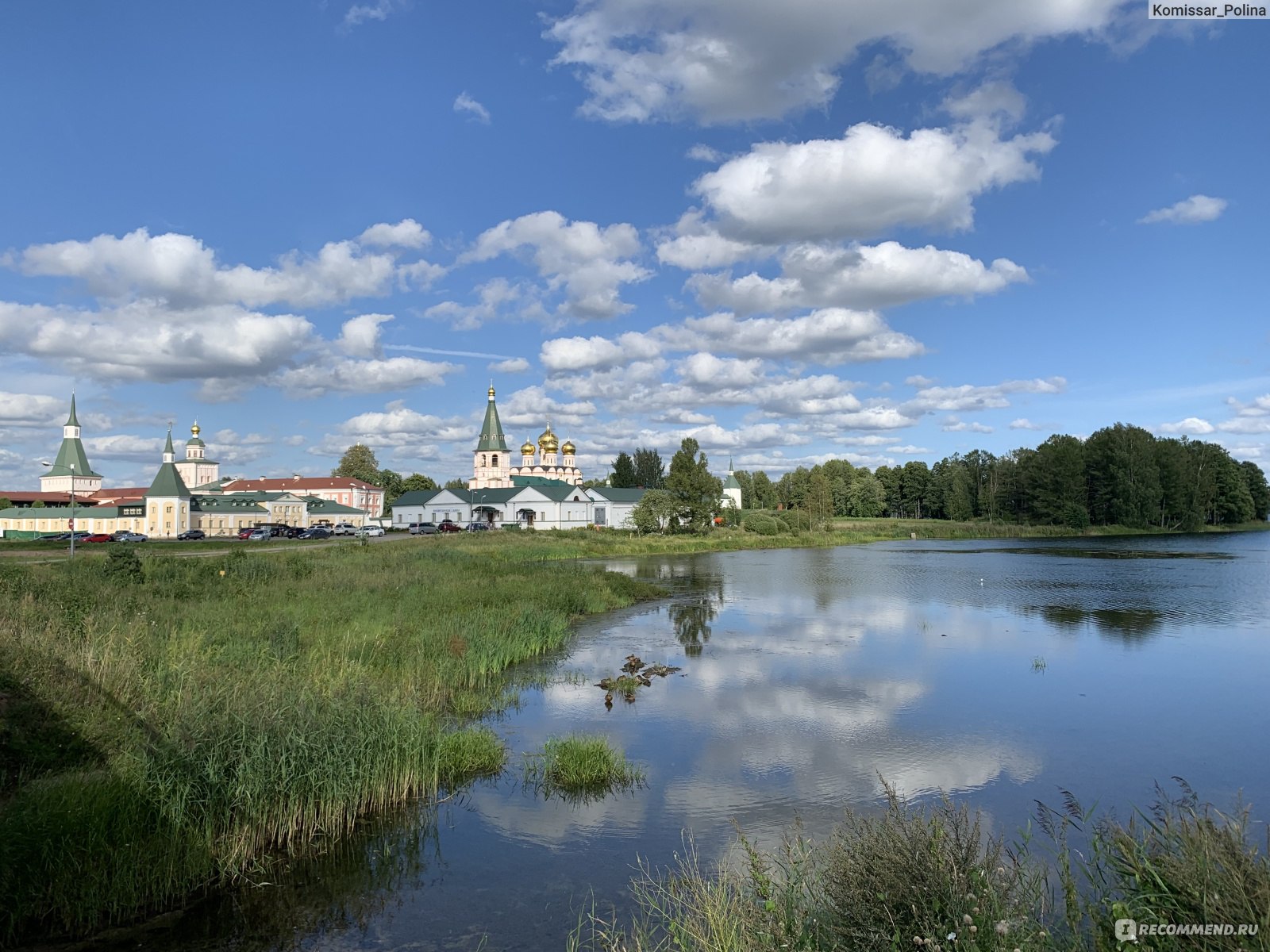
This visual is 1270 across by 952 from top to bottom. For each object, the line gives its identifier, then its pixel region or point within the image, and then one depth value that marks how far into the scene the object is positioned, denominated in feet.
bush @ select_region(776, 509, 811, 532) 282.56
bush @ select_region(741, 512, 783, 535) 271.08
